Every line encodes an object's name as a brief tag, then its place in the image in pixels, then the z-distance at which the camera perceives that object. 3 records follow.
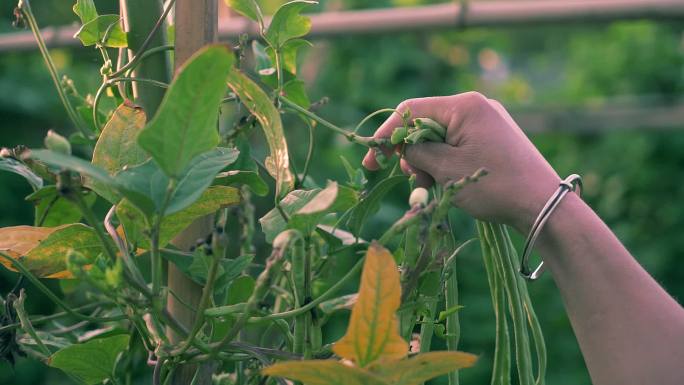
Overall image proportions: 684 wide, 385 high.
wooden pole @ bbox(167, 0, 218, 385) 0.96
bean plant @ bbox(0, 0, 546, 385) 0.81
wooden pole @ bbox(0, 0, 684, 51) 2.36
